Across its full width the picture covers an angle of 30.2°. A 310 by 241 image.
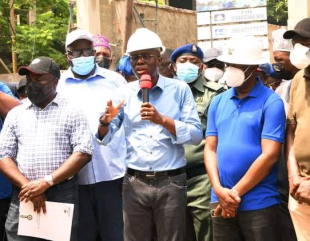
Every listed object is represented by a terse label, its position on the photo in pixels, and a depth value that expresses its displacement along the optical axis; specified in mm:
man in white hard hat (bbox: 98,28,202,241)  4602
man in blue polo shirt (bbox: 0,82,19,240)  5012
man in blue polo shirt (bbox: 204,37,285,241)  4309
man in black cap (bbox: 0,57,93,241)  4621
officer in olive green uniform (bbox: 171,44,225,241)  5273
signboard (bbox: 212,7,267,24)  18047
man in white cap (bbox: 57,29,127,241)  5289
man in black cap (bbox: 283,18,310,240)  4141
